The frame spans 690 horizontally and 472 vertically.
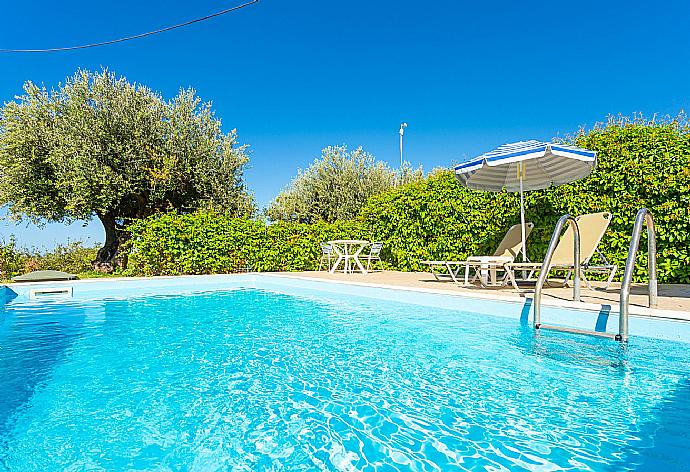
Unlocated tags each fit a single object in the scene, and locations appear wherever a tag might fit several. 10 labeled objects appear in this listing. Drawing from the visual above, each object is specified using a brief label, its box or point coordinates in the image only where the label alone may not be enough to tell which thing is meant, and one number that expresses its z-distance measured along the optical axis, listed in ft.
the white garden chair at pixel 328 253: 37.24
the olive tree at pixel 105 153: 40.47
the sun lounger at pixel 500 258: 21.07
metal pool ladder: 12.26
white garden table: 33.65
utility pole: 77.38
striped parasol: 20.39
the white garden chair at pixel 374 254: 34.91
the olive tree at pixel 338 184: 68.44
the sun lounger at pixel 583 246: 19.33
